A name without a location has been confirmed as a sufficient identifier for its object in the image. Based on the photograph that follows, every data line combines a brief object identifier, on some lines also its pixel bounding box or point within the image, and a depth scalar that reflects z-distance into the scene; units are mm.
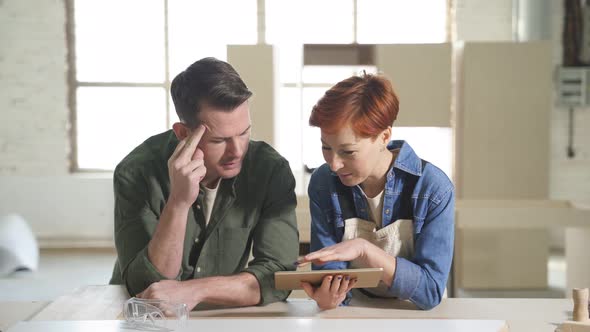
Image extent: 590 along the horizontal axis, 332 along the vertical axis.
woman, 2023
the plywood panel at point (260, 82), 4688
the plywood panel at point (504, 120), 5855
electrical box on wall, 7477
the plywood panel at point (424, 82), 5613
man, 2076
